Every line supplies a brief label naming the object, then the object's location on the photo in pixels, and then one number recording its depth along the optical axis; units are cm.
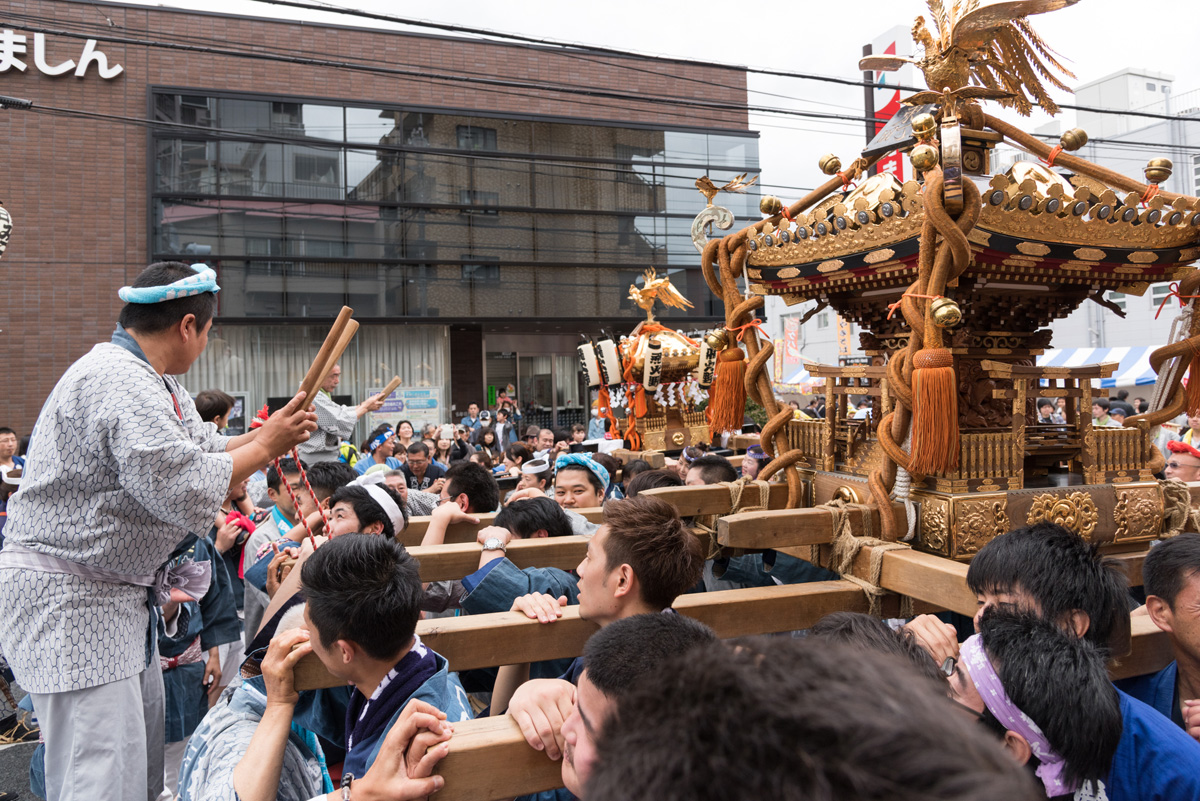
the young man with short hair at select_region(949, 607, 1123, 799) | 129
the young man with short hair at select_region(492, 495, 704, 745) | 194
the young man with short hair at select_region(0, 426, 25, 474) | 633
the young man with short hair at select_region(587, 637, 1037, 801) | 52
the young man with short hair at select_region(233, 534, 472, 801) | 165
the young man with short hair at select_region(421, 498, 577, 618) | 240
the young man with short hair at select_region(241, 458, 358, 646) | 350
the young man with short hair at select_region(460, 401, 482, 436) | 1229
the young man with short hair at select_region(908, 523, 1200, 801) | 168
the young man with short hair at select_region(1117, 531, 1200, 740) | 175
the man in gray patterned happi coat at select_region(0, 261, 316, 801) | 193
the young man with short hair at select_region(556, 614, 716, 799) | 115
